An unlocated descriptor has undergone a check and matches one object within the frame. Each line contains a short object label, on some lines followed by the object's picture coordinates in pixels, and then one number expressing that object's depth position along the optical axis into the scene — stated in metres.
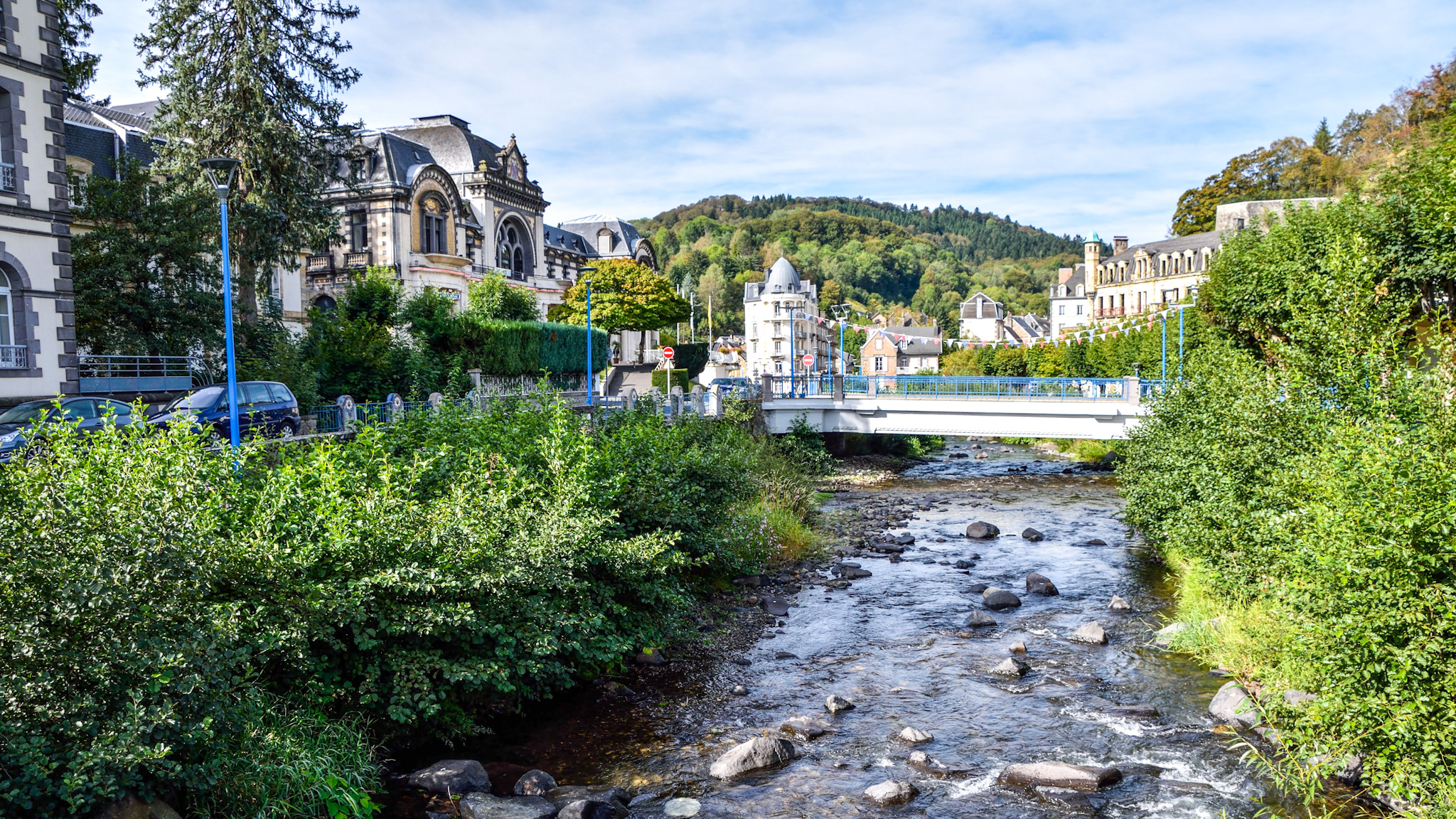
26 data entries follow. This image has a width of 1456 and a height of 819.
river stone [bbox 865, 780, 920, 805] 10.70
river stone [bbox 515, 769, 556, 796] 10.77
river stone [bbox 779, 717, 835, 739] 12.74
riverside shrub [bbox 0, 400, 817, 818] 7.24
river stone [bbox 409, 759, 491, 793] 10.75
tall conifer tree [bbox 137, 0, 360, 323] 29.50
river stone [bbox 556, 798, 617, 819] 9.89
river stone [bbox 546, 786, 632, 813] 10.41
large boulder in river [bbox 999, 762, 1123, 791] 11.03
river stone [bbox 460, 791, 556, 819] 10.06
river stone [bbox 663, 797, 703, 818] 10.40
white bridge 35.84
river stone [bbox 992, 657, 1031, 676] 15.20
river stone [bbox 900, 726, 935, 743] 12.48
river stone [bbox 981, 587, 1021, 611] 19.69
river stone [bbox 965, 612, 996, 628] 18.31
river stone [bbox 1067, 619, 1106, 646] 16.88
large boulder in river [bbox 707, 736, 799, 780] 11.40
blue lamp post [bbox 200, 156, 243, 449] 17.59
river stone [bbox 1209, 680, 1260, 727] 12.54
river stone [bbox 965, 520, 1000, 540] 27.78
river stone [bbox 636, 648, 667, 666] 15.57
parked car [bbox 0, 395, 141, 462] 16.36
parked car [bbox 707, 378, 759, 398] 38.55
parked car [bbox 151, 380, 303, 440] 20.61
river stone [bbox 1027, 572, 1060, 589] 20.70
